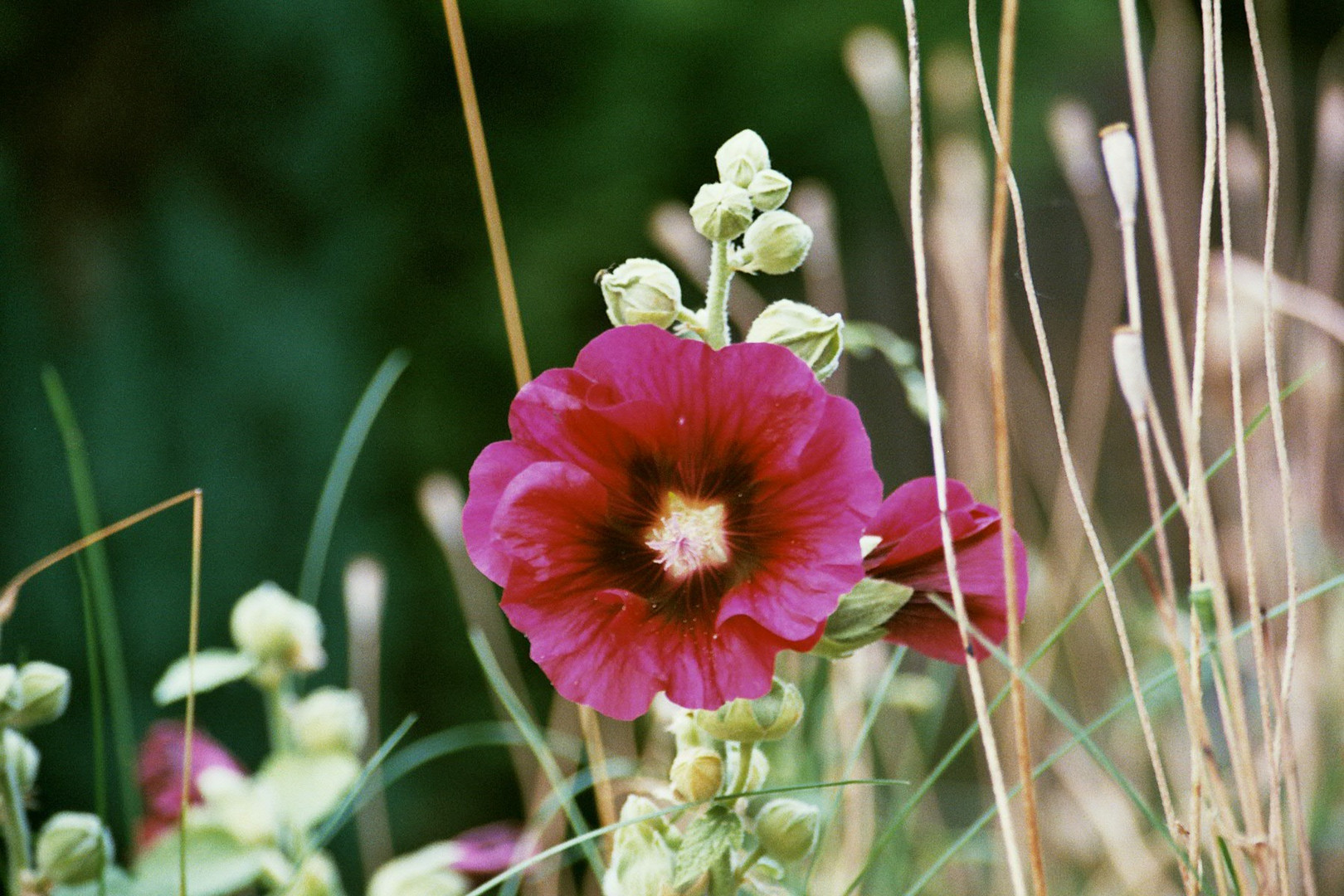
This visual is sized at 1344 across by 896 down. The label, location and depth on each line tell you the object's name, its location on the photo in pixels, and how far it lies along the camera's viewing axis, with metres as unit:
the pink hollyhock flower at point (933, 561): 1.06
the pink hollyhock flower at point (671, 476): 1.04
